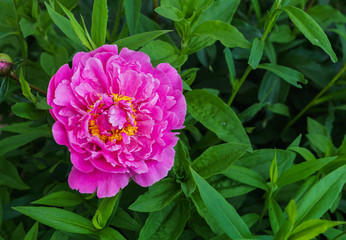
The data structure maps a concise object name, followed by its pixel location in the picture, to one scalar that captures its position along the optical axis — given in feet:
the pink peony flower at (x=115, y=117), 1.57
